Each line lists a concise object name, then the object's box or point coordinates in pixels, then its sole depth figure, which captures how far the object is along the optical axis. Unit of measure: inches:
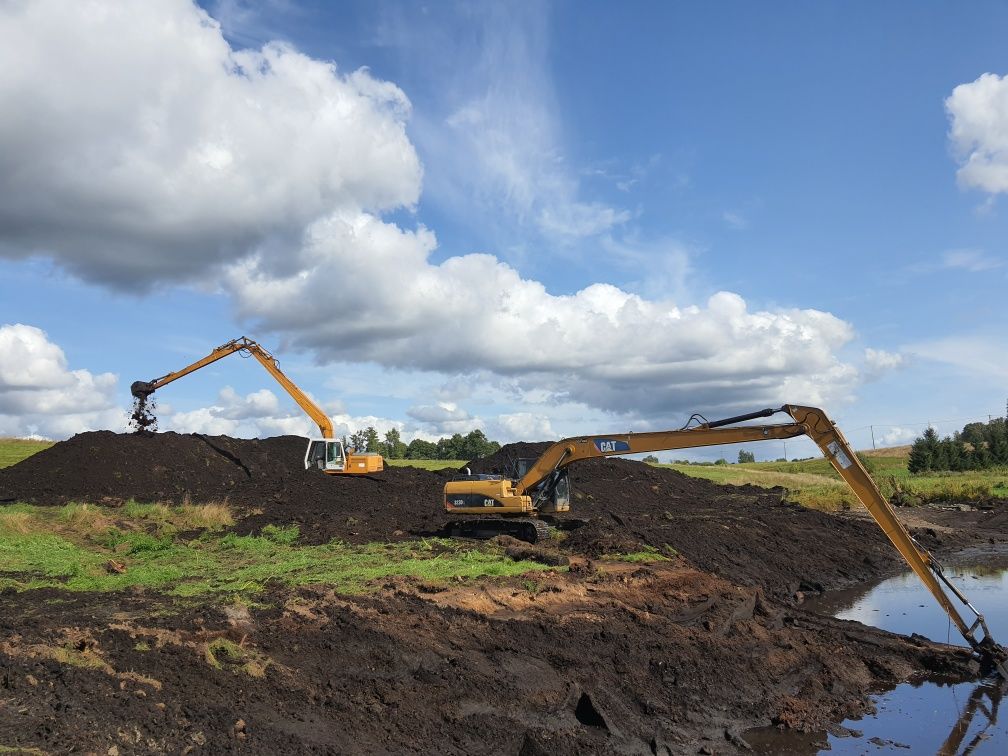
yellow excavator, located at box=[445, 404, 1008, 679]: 488.7
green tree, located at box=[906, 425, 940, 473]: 2470.5
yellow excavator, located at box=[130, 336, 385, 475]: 1266.0
